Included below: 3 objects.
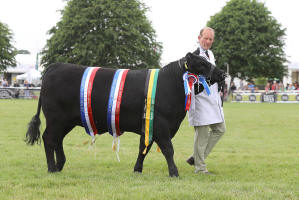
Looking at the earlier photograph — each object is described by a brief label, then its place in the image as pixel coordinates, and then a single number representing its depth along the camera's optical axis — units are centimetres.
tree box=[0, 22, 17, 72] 4875
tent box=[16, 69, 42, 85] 4650
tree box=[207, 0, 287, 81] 5134
